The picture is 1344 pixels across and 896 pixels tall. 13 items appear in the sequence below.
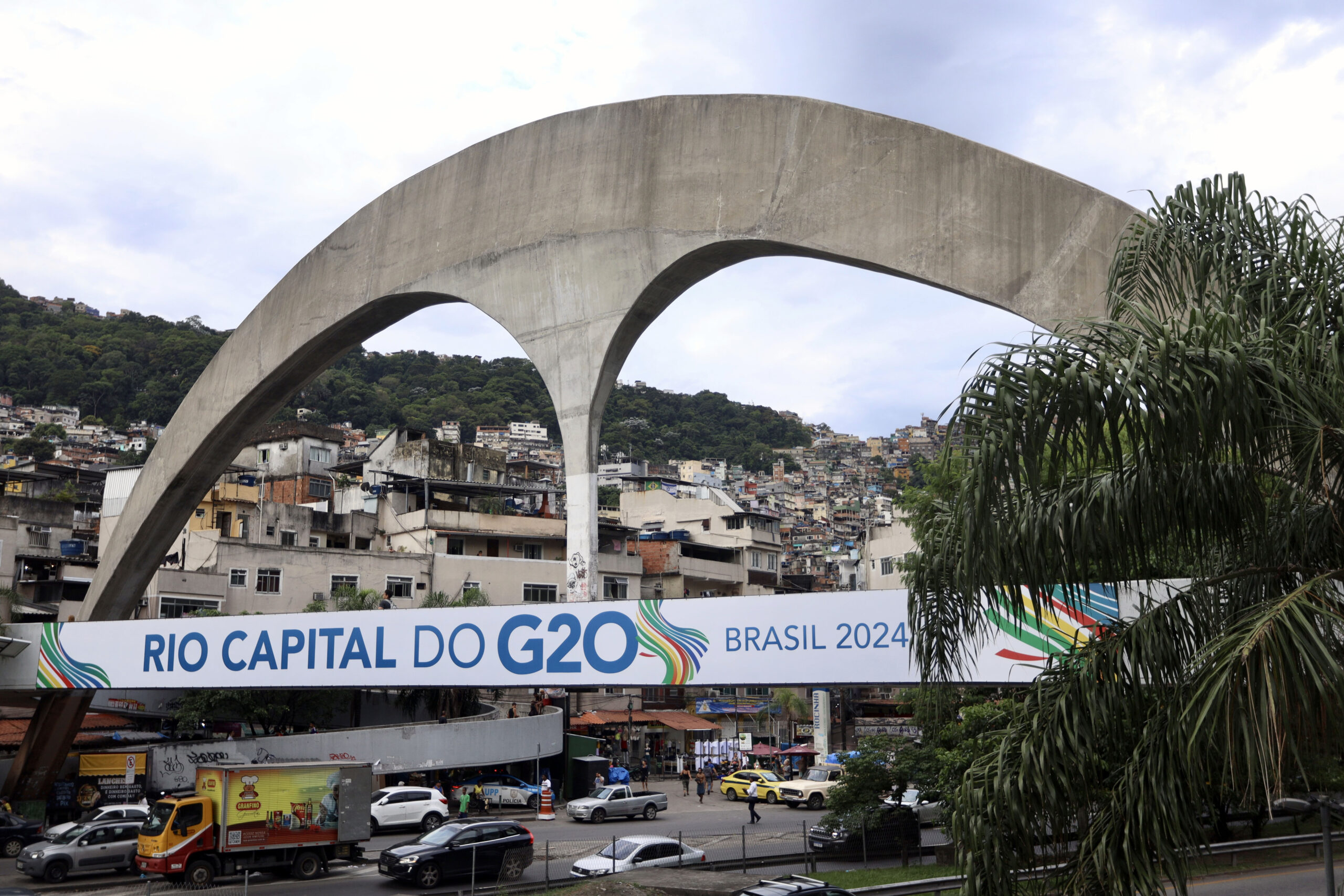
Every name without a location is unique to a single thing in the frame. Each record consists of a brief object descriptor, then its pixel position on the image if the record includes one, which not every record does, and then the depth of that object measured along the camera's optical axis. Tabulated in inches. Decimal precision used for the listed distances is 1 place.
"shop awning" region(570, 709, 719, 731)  1964.8
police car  1380.4
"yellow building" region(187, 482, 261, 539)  2153.1
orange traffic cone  1338.6
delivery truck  811.4
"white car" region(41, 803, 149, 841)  974.4
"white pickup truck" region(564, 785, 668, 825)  1282.0
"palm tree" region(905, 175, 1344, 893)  236.7
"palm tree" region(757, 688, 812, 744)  2162.9
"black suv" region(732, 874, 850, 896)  575.2
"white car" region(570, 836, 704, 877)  842.8
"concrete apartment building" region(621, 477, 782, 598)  2378.2
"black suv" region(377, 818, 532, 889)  820.6
